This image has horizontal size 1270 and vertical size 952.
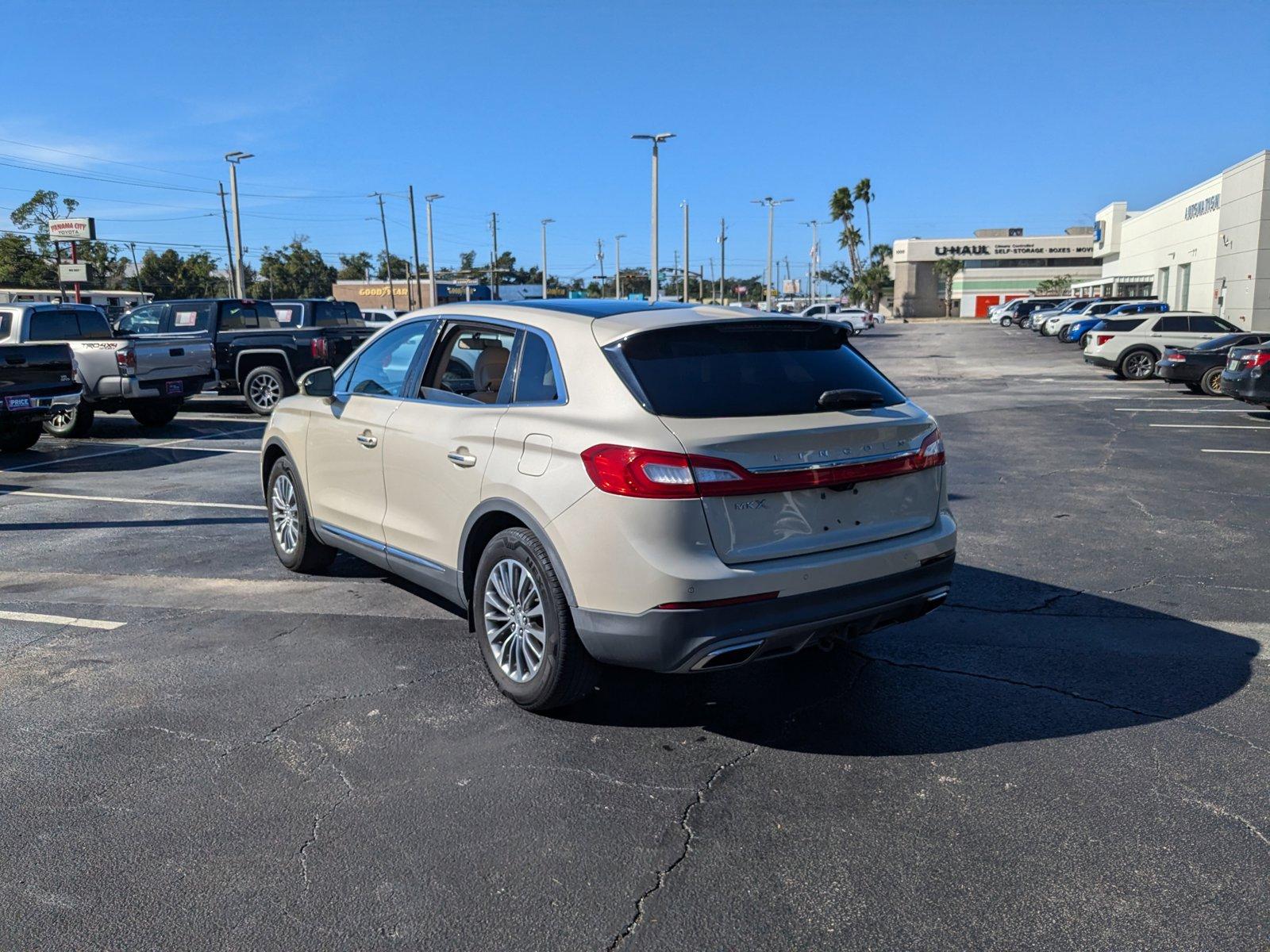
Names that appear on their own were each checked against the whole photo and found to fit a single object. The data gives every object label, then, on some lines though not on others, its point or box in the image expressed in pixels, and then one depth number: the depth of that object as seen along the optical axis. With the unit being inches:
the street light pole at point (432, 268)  2134.2
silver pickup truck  552.4
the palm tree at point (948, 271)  4121.6
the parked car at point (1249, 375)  575.5
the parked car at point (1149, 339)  960.3
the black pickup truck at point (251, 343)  684.1
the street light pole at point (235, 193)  1445.6
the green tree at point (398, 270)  4940.9
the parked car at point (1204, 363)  780.0
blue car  1501.0
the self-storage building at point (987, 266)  4055.1
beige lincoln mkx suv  146.0
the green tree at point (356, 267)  5049.2
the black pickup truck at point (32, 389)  483.8
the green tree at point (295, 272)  3791.8
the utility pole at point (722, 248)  3447.3
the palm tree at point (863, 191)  3959.2
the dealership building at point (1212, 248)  1384.1
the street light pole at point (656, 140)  1569.9
